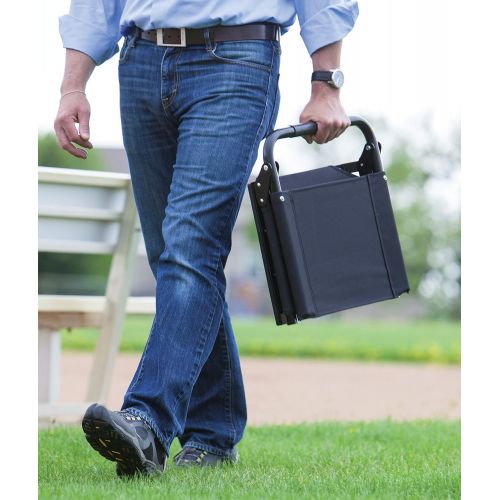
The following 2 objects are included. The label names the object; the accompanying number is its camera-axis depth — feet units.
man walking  16.99
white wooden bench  29.53
